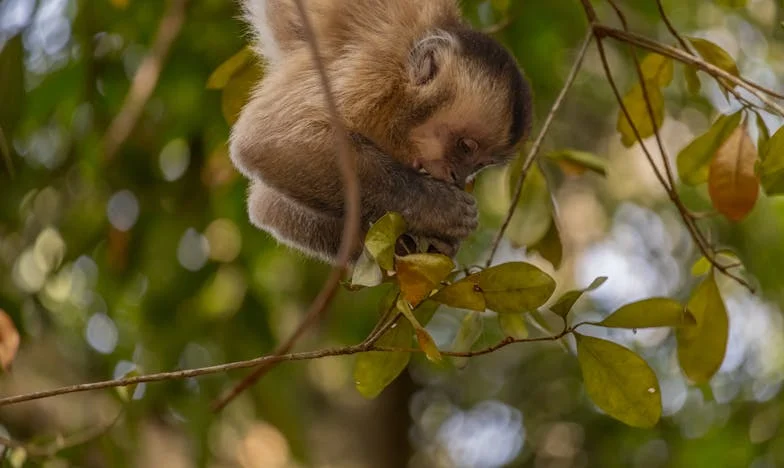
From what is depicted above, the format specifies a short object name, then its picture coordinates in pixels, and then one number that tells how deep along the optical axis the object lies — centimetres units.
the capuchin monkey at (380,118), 416
